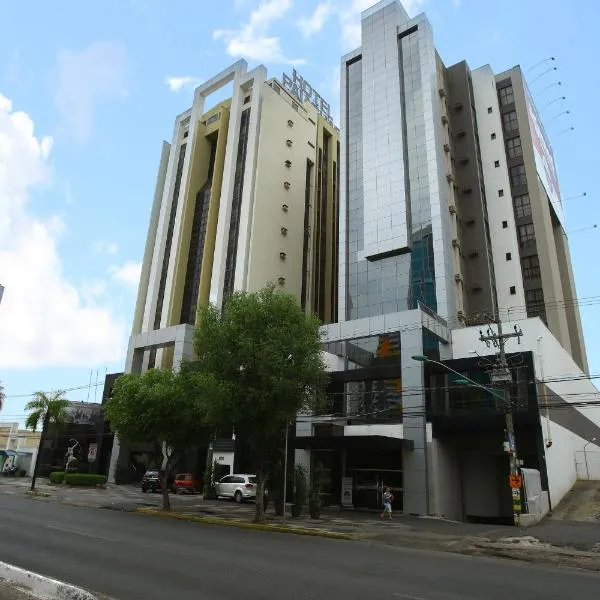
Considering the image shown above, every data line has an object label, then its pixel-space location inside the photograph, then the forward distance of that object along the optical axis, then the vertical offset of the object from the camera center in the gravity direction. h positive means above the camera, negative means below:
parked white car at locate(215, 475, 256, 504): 36.41 -0.95
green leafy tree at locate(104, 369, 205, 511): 27.75 +2.84
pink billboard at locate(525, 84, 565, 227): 60.07 +38.94
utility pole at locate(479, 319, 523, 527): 23.22 +2.22
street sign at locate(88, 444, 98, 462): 54.90 +1.56
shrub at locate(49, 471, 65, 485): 47.67 -0.98
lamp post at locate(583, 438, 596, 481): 38.59 +1.50
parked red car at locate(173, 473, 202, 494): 42.97 -1.01
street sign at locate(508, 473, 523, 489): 23.09 +0.16
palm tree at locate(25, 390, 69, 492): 49.87 +5.26
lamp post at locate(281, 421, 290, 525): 25.64 +0.06
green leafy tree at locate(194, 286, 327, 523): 23.05 +4.65
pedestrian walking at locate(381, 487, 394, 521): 28.45 -1.28
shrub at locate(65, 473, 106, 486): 46.16 -1.01
